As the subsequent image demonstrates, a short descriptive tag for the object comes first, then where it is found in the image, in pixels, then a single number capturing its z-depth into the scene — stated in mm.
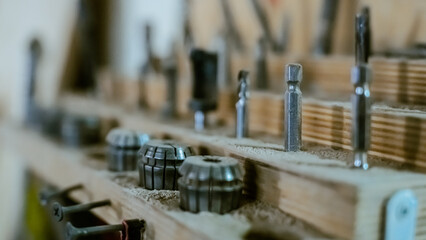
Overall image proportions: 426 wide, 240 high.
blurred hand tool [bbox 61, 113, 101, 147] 507
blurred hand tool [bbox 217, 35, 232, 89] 521
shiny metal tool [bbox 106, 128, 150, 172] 411
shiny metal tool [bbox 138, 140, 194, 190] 363
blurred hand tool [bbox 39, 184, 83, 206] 409
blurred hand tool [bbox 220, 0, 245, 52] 568
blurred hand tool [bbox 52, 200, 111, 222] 357
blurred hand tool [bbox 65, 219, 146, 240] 334
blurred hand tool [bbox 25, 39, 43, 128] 638
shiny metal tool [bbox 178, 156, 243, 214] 328
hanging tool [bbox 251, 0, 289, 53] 524
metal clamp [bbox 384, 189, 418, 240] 307
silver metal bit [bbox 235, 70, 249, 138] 403
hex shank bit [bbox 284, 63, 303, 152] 357
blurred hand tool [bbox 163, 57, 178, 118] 494
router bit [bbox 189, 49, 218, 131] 443
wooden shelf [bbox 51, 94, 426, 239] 302
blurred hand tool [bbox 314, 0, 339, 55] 476
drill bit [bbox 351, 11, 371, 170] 325
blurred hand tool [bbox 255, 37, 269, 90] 484
